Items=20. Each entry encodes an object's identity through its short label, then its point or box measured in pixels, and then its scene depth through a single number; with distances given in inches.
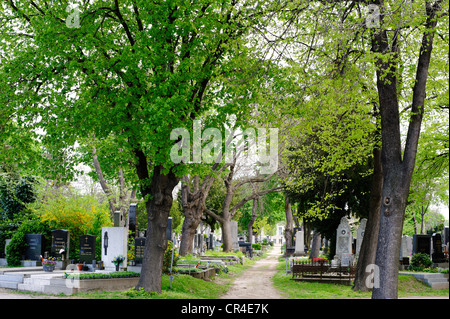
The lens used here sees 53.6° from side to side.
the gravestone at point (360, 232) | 975.6
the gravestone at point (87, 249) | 695.7
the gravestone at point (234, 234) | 1600.4
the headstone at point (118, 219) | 725.9
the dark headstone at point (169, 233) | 873.6
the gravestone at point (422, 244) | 1023.6
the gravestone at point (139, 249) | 665.6
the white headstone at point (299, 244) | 1467.8
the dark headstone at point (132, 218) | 772.0
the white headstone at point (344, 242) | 972.6
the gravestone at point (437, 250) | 986.1
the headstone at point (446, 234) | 1127.5
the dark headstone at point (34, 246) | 773.3
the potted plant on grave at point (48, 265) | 666.2
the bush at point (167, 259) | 684.7
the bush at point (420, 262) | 891.8
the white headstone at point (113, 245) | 666.8
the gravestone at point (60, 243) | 729.6
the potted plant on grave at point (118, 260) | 653.9
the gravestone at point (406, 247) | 1049.5
